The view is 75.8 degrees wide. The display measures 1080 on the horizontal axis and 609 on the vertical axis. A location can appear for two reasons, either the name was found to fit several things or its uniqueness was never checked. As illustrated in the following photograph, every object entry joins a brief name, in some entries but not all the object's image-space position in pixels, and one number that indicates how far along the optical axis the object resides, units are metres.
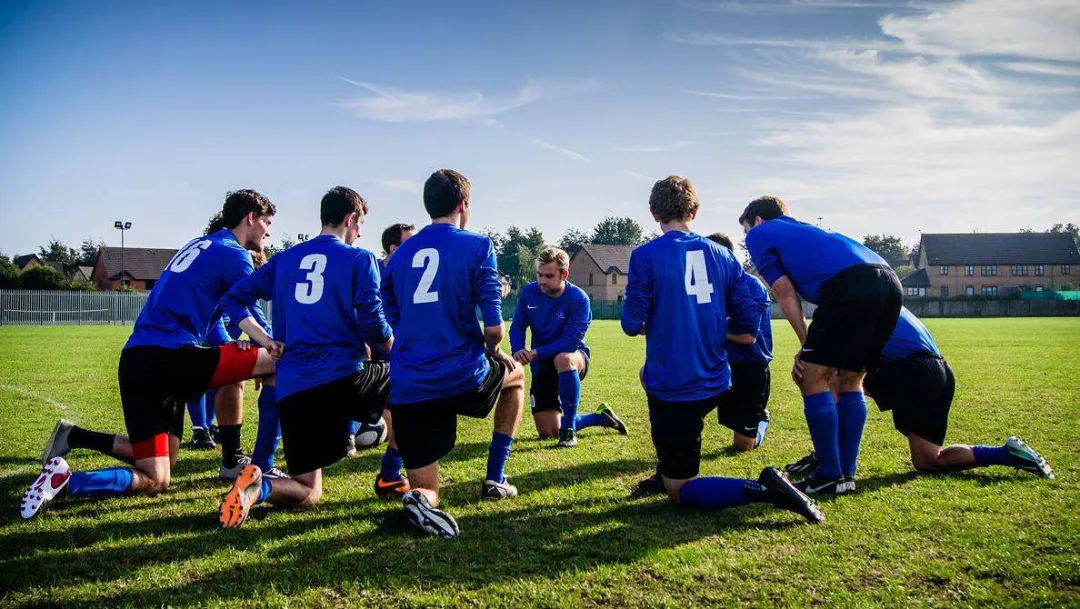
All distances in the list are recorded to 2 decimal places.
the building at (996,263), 86.50
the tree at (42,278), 49.03
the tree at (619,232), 114.19
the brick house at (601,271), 82.69
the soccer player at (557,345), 7.43
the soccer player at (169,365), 5.00
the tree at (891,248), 151.38
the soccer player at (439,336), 4.44
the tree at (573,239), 119.93
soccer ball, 7.18
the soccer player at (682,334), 4.53
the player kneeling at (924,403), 5.32
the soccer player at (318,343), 4.66
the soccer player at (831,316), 4.83
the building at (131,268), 72.06
